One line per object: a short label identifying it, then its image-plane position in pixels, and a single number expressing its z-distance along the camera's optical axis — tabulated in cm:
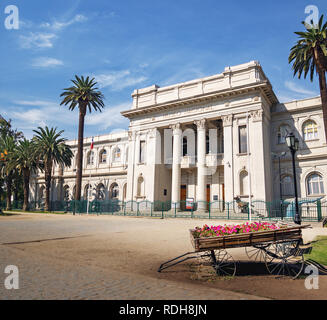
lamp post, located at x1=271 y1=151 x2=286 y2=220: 2989
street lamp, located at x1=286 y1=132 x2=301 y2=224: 1291
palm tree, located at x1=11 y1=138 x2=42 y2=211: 4194
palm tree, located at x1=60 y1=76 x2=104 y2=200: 3941
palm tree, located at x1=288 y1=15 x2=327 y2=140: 2280
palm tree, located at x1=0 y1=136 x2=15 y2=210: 4491
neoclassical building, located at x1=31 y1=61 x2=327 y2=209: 2861
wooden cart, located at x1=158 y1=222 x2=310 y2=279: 582
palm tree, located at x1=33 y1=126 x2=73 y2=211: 4141
